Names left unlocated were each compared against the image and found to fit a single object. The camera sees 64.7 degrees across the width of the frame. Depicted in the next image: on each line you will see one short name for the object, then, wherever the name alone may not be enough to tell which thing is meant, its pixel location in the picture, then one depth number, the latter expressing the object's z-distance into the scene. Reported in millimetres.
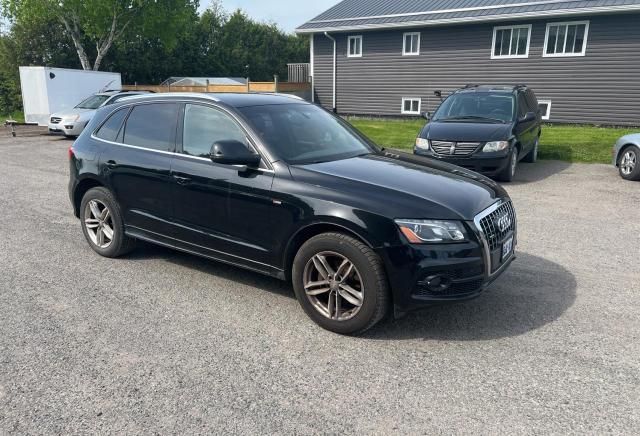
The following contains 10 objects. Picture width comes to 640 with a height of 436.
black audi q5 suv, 3518
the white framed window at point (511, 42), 19078
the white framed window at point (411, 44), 21608
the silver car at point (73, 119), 16469
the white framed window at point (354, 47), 23031
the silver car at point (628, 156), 9102
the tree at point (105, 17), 24500
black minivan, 8961
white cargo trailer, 18719
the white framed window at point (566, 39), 17984
